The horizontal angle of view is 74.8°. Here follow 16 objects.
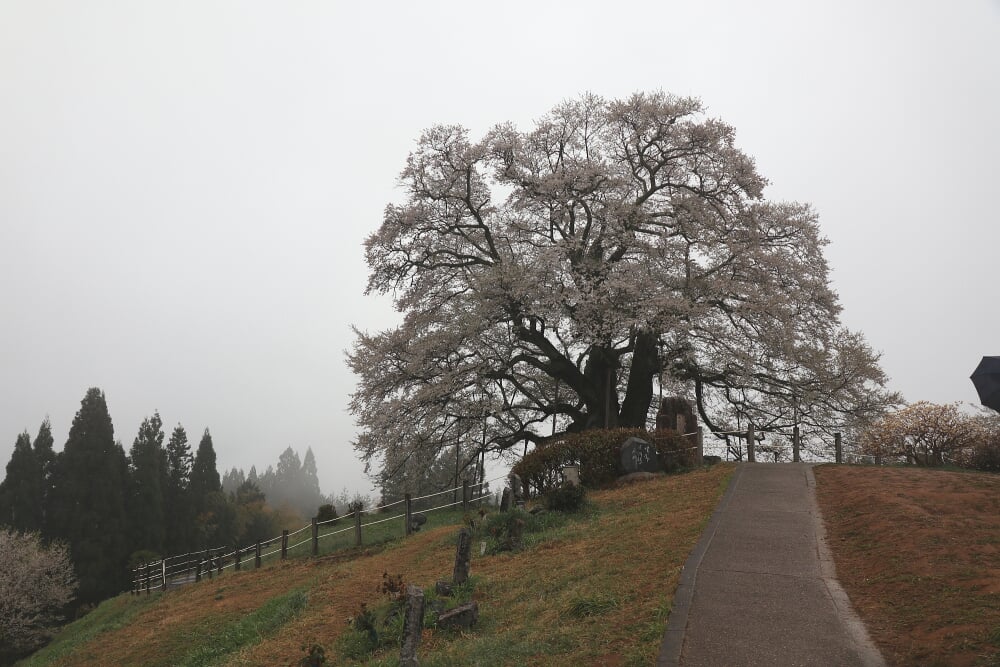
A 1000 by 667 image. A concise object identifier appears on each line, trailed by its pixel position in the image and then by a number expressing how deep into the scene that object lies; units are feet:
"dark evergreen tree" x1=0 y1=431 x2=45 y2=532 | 158.40
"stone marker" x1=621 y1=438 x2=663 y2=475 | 59.36
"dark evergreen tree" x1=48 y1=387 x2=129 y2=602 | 153.07
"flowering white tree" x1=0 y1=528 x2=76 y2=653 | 120.47
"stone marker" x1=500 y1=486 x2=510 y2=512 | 54.27
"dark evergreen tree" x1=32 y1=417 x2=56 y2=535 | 166.91
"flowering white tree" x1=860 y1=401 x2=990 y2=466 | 67.00
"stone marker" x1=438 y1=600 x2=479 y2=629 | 29.17
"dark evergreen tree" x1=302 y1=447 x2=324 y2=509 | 588.91
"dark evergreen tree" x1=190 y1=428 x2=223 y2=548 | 197.06
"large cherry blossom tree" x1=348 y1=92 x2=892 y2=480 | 68.28
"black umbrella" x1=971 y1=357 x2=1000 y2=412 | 57.98
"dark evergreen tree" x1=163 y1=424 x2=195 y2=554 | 180.86
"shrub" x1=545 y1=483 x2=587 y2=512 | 49.55
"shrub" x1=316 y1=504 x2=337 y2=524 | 104.05
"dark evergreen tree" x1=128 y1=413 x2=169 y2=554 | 166.91
